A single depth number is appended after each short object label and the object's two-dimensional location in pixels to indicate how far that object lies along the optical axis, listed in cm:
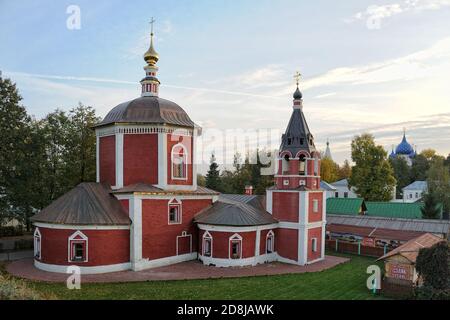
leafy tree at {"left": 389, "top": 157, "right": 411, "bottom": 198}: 6700
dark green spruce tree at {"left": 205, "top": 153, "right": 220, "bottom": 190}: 5003
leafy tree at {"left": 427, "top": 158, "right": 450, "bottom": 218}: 3575
